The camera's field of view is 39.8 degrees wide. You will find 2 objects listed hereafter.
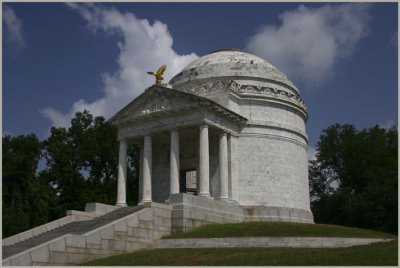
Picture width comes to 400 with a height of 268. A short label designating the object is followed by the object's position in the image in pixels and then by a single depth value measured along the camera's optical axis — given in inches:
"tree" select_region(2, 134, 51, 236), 1977.1
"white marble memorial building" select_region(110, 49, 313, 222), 1417.3
